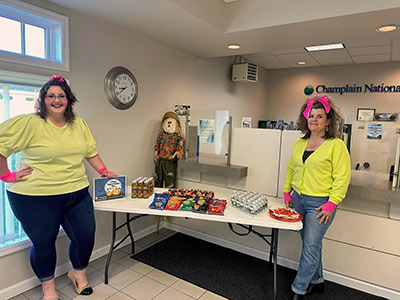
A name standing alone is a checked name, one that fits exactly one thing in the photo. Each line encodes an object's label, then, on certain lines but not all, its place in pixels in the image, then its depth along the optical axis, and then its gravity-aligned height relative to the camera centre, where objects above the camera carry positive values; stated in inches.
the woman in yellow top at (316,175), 79.6 -13.7
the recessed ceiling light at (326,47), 171.3 +53.4
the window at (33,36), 85.4 +28.4
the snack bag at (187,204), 89.0 -26.3
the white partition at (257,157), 114.9 -12.9
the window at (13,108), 87.5 +3.5
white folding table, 80.7 -27.9
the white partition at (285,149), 109.1 -8.3
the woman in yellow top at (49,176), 76.9 -16.5
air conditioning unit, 195.8 +40.4
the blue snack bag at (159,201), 89.4 -26.2
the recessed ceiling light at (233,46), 135.1 +40.3
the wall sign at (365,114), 159.2 +10.9
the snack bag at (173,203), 89.8 -26.3
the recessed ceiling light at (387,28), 100.9 +39.5
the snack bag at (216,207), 86.2 -26.1
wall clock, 115.3 +15.4
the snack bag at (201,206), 88.1 -26.3
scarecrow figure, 133.5 -12.9
